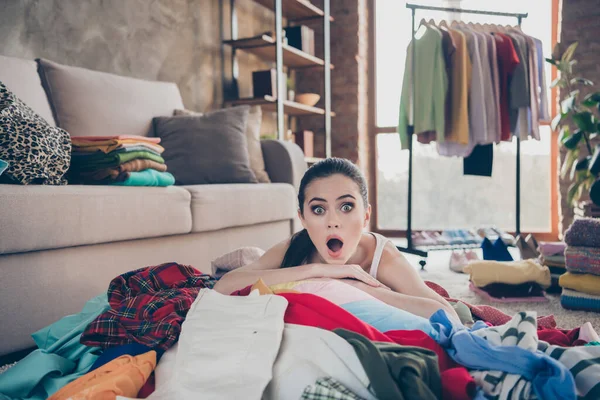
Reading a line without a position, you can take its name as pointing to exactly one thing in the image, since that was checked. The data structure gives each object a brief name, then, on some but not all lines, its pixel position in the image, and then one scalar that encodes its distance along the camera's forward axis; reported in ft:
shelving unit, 12.69
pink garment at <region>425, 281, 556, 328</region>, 4.60
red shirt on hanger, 10.66
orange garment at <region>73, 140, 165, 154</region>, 6.48
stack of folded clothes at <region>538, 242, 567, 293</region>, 7.33
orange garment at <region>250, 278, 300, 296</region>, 3.34
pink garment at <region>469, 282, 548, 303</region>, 6.99
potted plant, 11.60
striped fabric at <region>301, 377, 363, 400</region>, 2.11
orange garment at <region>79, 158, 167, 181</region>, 6.42
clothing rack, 10.67
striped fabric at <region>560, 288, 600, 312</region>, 6.38
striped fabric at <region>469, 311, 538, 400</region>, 2.18
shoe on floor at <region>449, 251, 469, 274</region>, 9.59
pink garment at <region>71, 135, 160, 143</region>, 6.56
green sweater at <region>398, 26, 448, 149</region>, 10.43
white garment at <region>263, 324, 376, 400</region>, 2.23
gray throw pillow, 8.85
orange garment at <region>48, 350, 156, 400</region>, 2.55
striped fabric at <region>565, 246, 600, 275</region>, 6.38
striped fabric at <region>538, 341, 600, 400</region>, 2.17
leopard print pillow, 5.11
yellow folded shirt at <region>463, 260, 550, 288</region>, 7.12
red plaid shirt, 3.12
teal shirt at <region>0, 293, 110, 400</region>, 3.22
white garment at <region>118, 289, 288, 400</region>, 2.35
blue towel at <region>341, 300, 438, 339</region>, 2.99
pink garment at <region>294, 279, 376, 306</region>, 3.40
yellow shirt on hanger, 10.34
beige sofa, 4.81
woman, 3.83
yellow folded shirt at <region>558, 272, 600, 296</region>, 6.35
